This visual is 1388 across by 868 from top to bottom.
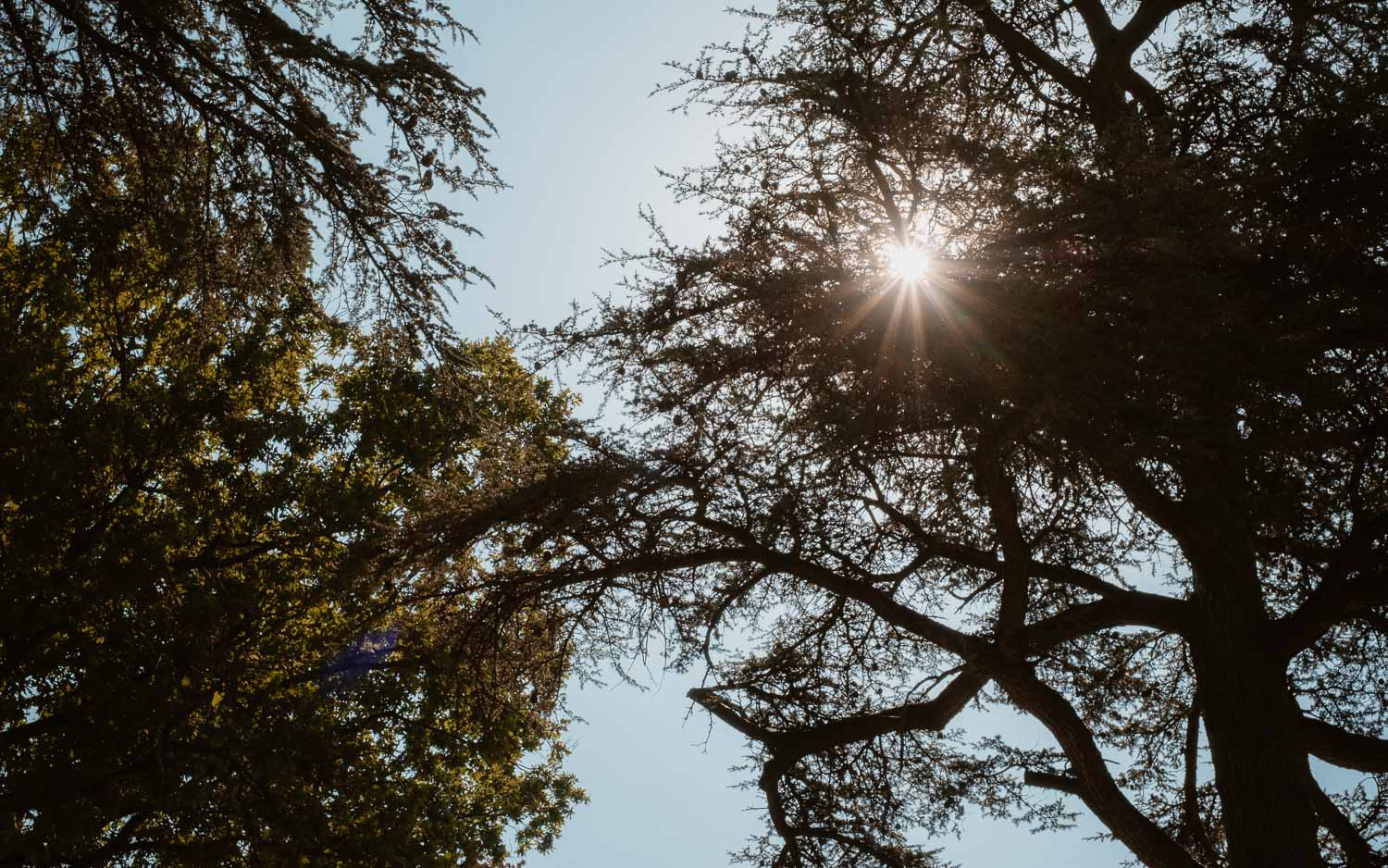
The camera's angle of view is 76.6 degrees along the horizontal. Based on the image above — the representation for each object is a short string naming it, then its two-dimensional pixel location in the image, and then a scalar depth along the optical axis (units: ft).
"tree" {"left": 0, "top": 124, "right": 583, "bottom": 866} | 22.63
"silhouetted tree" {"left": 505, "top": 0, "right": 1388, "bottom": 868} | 16.90
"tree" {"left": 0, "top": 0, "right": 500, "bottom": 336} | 18.24
